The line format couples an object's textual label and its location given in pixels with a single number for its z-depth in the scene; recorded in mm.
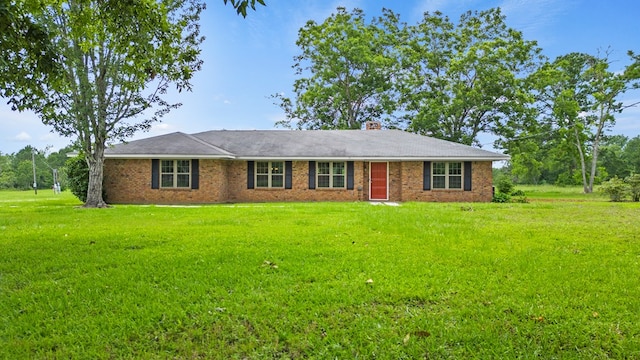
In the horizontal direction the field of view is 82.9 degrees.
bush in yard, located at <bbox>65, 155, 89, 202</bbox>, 16719
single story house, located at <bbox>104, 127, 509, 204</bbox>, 16922
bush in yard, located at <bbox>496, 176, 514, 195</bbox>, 18734
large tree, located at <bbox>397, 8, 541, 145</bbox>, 27797
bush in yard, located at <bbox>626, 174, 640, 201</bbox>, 18219
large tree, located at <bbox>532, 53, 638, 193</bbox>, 28484
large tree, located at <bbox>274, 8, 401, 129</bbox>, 30861
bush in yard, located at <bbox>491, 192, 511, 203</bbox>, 16984
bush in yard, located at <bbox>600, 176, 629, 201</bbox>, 18406
